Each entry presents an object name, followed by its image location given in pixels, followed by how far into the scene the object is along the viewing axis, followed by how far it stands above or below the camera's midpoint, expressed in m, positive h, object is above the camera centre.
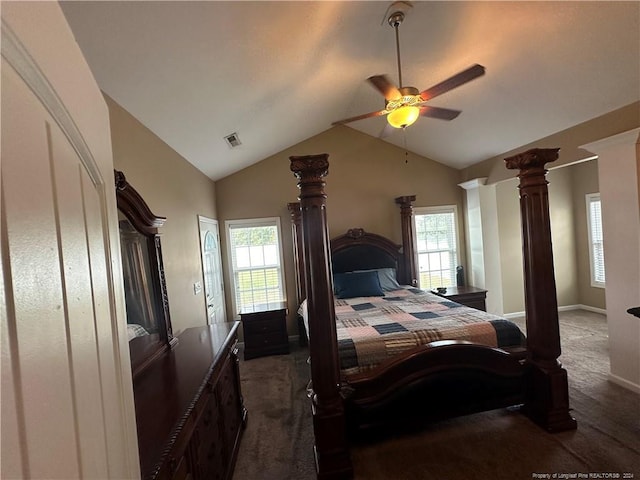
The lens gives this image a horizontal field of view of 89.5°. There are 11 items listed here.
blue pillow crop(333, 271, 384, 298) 4.24 -0.71
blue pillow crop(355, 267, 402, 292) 4.57 -0.71
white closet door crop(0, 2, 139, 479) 0.38 -0.02
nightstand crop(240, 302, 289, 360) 4.26 -1.23
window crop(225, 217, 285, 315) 4.82 -0.34
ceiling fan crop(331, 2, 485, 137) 2.18 +0.92
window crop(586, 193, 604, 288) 5.21 -0.44
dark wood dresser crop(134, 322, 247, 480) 1.18 -0.70
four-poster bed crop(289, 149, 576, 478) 2.11 -1.03
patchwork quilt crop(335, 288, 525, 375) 2.41 -0.84
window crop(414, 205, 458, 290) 5.25 -0.32
